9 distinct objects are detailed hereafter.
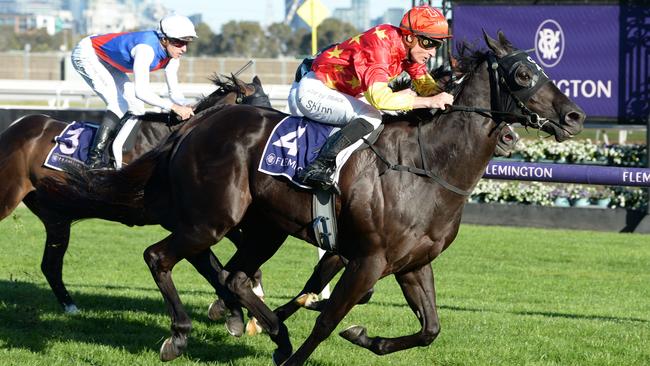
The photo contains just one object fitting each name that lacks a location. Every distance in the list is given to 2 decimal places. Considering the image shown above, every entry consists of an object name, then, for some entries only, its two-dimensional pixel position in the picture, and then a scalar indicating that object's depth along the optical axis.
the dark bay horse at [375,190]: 10.71
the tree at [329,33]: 172.00
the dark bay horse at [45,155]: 14.87
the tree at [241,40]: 183.37
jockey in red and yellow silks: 10.76
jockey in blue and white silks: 14.37
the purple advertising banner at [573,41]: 26.78
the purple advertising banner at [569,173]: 14.41
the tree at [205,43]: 184.87
